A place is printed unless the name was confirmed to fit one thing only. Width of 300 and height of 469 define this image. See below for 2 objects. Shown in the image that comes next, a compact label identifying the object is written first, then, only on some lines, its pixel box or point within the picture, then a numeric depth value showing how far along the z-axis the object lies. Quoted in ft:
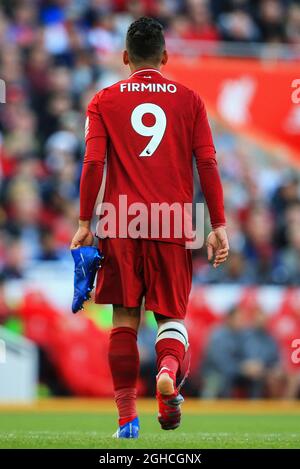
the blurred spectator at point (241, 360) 81.87
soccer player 38.17
